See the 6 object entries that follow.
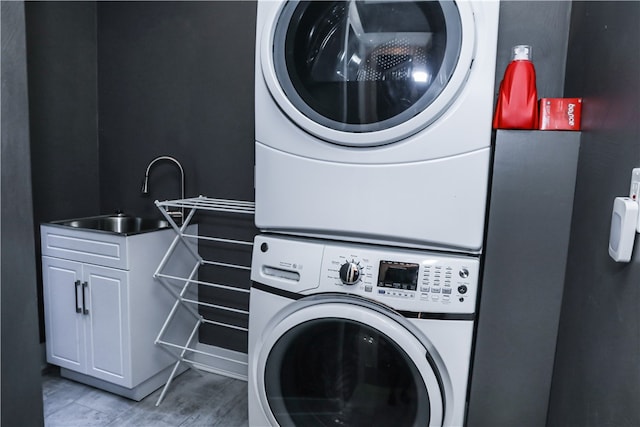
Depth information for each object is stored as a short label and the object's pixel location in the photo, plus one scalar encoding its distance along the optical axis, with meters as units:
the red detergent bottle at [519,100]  1.27
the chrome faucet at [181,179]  2.26
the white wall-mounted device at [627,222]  0.83
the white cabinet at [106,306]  1.93
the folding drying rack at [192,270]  2.00
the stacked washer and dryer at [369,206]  1.21
